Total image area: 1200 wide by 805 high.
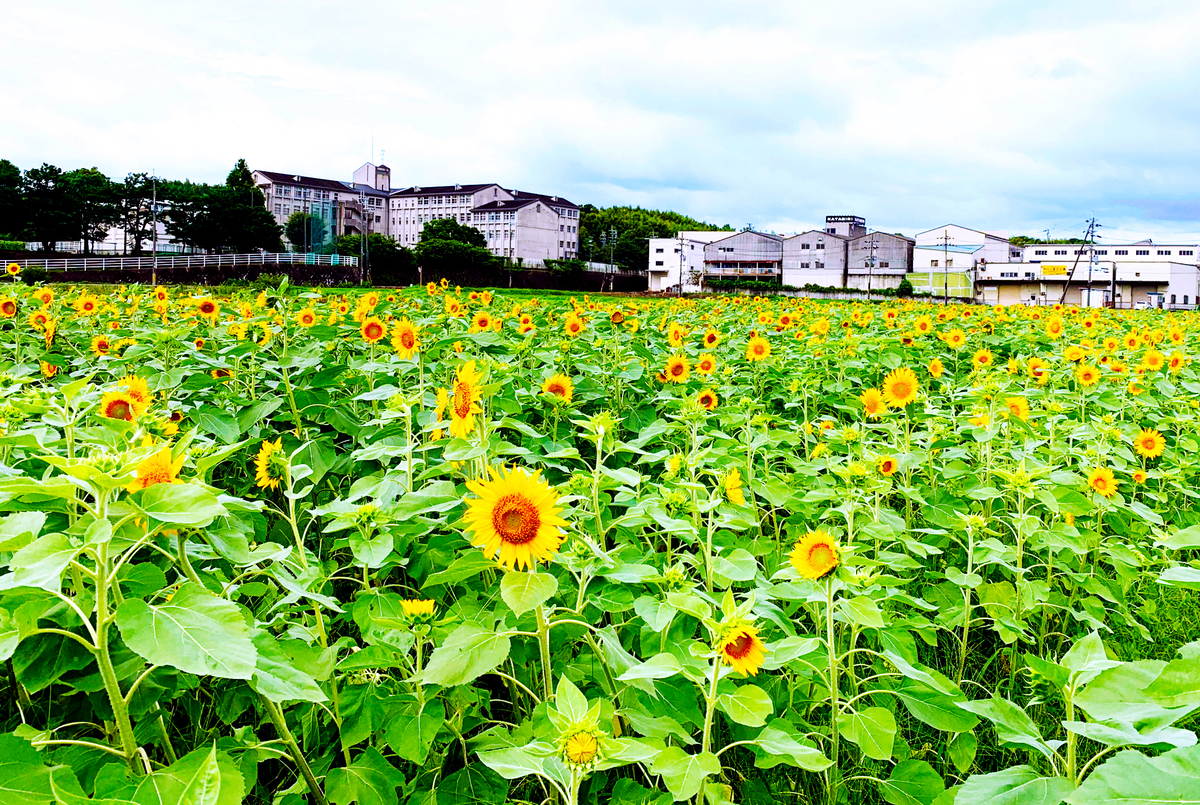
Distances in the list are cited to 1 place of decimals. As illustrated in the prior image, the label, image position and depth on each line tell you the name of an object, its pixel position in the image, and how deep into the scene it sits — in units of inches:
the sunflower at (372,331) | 144.6
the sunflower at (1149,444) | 131.1
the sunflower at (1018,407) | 116.4
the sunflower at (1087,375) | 156.7
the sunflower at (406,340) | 121.9
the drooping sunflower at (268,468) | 76.9
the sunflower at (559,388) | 113.4
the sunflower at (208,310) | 181.9
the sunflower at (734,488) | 81.1
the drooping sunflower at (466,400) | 72.5
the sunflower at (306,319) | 161.5
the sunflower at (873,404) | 126.0
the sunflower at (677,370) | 153.6
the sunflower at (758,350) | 188.4
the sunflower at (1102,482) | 105.3
